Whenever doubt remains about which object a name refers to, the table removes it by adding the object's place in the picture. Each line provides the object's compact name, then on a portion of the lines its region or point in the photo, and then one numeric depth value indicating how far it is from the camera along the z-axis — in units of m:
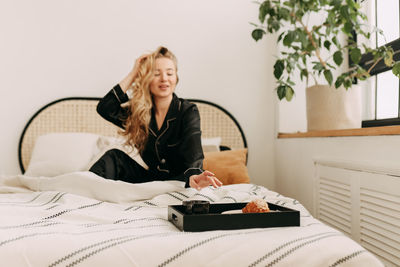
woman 1.93
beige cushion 2.20
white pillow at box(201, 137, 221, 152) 2.49
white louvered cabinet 1.35
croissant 1.04
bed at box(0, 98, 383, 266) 0.85
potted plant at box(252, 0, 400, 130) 1.89
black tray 0.98
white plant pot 2.06
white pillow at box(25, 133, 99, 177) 2.38
